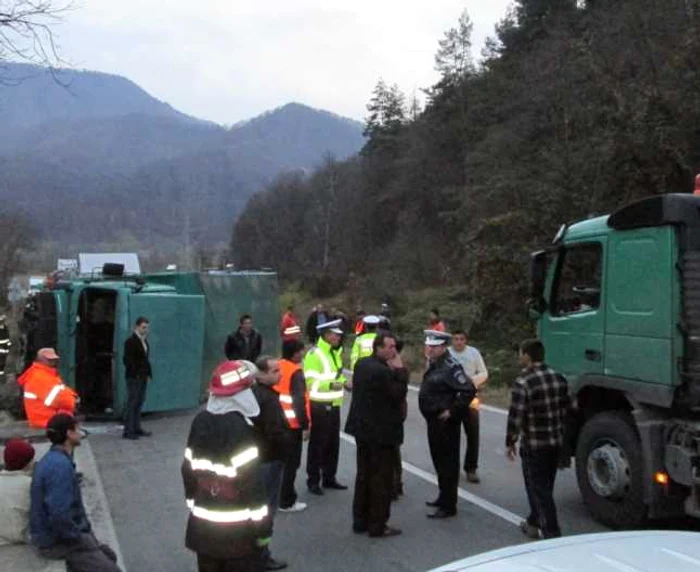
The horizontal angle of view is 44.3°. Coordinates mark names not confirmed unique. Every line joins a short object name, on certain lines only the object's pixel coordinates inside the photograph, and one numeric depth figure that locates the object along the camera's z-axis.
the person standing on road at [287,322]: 18.44
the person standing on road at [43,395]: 8.82
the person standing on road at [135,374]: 12.53
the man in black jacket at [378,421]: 7.32
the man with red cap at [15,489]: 6.28
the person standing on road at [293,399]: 7.80
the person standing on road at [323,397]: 8.91
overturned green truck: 13.86
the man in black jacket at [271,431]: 6.41
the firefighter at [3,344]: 18.17
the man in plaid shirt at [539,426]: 7.05
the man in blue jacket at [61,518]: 5.48
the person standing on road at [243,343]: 15.14
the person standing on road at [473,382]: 9.20
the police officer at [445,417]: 8.00
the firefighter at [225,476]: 4.90
